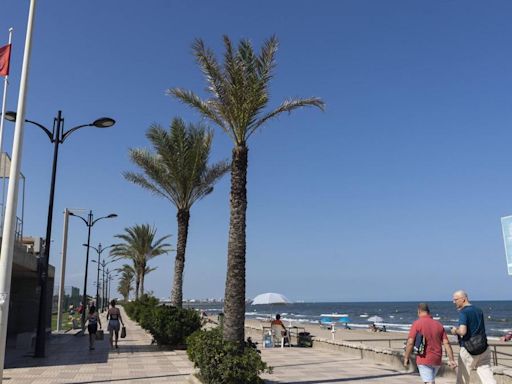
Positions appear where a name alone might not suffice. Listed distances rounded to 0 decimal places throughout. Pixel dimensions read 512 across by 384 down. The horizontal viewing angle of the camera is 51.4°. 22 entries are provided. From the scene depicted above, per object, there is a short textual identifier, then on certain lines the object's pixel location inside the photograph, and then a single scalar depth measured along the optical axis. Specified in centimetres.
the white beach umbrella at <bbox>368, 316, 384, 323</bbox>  5660
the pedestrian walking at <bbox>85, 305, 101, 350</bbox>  1758
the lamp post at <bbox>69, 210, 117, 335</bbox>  3175
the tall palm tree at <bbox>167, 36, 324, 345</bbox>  1074
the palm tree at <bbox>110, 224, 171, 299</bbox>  4241
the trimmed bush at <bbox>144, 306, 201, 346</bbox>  1689
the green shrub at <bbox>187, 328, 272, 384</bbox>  883
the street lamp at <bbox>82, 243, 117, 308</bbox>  4508
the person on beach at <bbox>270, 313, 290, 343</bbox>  1864
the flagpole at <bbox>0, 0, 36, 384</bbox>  848
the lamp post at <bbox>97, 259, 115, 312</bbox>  7801
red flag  1148
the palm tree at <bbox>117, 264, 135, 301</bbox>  6928
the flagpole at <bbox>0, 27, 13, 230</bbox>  1209
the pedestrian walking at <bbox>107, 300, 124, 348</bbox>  1771
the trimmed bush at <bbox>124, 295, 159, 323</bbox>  2834
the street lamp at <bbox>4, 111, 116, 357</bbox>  1491
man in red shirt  723
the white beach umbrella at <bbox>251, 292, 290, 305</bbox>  2189
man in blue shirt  705
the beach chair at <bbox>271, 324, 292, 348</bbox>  1864
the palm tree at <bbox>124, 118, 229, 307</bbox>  2072
